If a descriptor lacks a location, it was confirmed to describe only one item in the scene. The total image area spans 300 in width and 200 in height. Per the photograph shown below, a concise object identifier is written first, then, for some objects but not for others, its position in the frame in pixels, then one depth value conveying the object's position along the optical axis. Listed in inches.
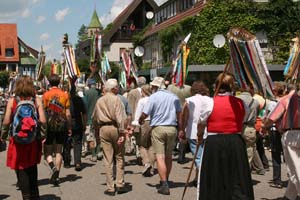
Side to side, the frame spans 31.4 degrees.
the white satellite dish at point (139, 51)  1785.9
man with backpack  379.2
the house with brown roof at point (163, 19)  1481.8
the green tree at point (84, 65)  2344.5
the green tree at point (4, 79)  3203.7
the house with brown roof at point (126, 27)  2519.7
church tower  4805.6
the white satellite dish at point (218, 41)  1114.6
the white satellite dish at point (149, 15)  2273.6
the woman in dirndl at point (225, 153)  249.9
